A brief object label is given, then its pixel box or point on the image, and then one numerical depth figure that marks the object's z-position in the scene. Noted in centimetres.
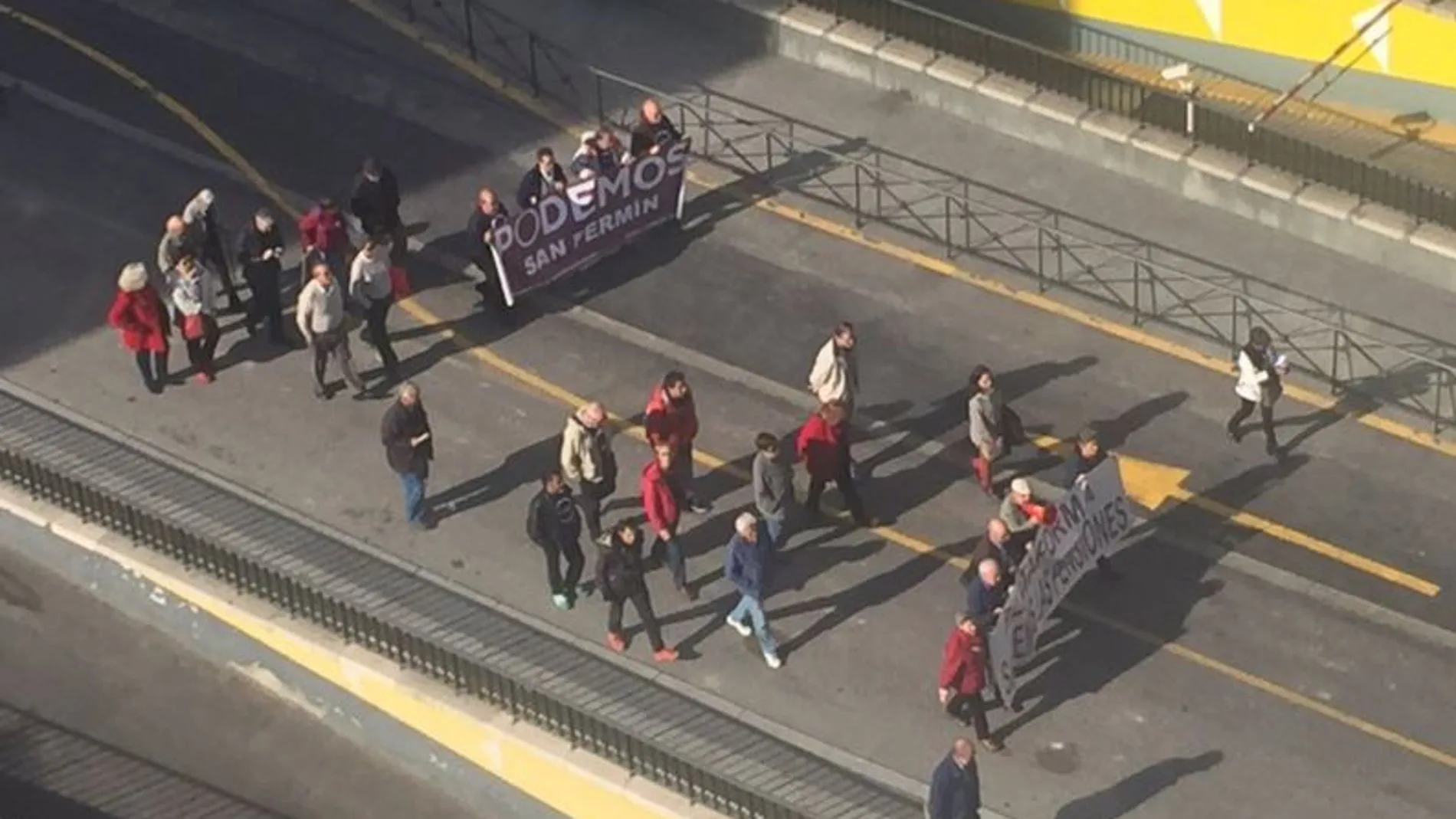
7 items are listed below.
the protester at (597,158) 3325
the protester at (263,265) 3181
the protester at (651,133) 3388
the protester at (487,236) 3228
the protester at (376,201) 3303
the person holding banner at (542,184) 3297
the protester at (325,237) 3247
